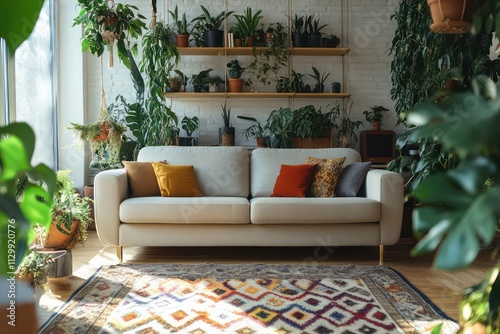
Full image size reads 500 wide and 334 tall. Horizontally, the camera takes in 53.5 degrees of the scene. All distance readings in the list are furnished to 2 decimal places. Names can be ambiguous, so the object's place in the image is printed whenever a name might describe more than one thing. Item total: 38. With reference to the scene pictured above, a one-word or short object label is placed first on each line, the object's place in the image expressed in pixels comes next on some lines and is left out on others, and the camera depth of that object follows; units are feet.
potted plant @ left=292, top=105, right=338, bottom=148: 17.61
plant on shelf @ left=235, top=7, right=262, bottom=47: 18.34
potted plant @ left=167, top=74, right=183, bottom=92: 18.33
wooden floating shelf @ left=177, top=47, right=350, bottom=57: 18.20
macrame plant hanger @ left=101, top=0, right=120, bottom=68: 13.82
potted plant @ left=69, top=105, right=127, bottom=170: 14.39
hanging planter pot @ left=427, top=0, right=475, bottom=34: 9.04
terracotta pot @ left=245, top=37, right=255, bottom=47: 18.31
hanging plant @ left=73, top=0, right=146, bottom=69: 13.67
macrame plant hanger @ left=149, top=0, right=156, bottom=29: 15.41
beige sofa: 12.07
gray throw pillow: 13.32
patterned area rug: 8.04
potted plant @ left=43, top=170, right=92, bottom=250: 11.41
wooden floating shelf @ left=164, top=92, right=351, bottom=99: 18.22
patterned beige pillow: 13.43
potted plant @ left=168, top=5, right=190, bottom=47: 18.20
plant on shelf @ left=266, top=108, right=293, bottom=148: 17.69
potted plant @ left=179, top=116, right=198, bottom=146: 18.22
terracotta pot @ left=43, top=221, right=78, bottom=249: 11.45
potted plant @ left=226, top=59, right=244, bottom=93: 18.43
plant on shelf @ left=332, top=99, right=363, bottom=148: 18.62
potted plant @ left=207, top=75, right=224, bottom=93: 18.38
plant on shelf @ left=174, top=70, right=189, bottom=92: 18.26
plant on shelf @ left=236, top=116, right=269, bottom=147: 18.29
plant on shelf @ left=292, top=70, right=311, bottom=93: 18.58
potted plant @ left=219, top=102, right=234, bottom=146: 18.07
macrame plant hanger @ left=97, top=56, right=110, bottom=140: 14.56
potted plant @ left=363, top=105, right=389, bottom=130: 18.62
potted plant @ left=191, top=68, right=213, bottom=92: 18.34
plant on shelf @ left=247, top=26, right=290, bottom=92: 18.33
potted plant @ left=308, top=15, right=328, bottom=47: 18.38
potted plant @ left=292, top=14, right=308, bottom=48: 18.47
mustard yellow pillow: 13.37
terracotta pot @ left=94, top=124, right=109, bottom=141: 14.53
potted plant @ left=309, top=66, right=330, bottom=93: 18.76
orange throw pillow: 13.37
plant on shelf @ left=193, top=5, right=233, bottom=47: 18.24
